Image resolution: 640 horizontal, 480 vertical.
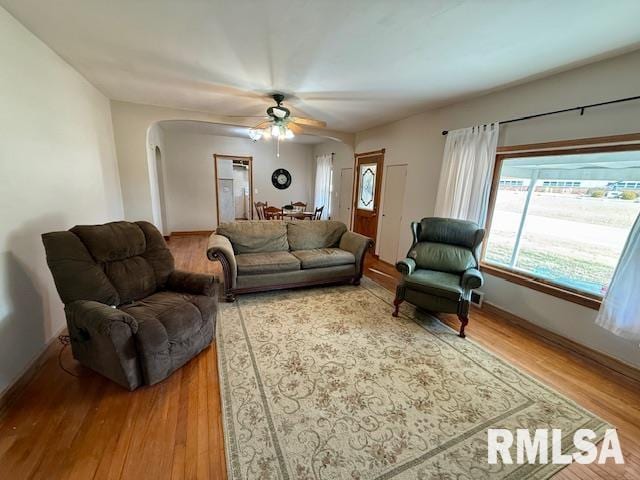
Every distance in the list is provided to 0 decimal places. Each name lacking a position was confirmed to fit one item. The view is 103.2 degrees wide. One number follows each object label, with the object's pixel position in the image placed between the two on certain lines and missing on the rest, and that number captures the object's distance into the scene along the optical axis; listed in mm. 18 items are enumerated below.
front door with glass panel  4938
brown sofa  3047
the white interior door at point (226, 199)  7523
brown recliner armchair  1621
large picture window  2234
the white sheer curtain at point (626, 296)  1998
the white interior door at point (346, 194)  5859
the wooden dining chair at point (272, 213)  5855
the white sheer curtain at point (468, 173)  2984
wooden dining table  5922
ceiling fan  3303
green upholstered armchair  2525
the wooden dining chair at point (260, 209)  6221
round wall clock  7371
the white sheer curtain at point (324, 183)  6720
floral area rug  1339
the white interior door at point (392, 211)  4395
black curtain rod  2037
